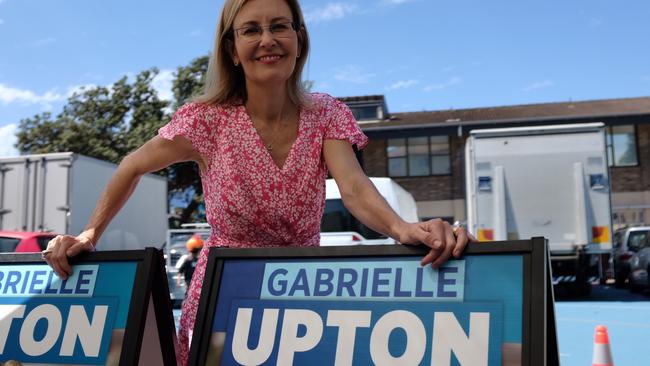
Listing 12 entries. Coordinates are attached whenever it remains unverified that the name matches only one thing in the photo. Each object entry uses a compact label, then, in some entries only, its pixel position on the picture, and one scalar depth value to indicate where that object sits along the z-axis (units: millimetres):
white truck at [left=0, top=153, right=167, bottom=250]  11703
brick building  25750
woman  1857
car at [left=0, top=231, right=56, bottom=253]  8391
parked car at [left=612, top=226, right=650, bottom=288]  16422
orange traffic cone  4795
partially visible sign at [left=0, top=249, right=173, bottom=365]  1658
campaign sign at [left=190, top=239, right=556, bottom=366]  1408
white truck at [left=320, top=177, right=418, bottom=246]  9784
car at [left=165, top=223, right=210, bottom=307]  12953
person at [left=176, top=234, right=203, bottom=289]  10526
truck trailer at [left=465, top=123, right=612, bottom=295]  12727
